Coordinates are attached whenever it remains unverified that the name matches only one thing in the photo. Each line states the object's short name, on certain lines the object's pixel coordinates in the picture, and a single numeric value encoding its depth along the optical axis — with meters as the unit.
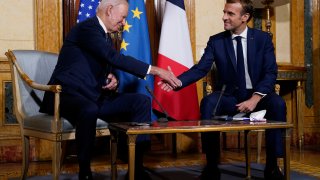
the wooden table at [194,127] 2.00
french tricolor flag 3.72
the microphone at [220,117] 2.40
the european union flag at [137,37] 3.64
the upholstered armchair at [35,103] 2.40
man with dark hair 2.71
